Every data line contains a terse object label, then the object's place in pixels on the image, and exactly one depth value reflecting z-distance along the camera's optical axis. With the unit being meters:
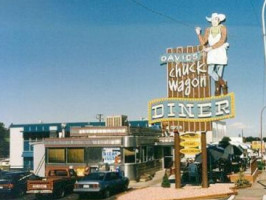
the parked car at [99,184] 22.78
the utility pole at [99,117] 59.42
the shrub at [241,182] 25.16
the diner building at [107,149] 33.88
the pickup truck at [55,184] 22.91
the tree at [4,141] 131.40
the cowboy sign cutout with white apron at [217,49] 25.23
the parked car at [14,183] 24.80
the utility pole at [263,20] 21.44
